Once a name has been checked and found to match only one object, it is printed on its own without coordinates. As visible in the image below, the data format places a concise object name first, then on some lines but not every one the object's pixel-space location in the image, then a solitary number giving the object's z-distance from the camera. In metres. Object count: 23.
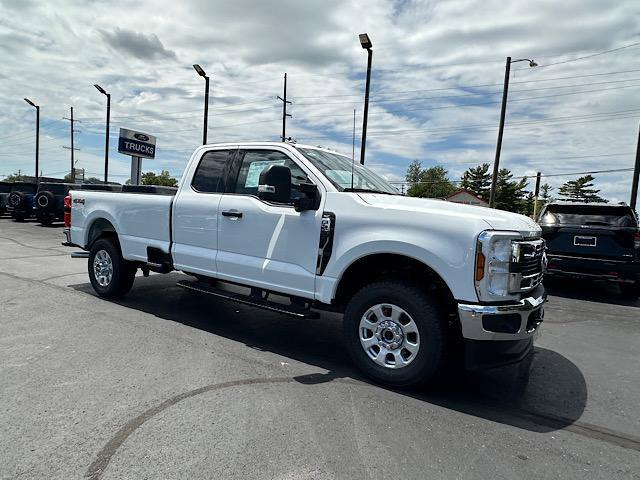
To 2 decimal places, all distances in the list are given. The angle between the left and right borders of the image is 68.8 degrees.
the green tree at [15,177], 113.94
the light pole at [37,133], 43.04
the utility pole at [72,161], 51.38
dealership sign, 18.31
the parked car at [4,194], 21.66
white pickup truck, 3.51
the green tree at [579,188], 79.00
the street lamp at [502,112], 21.66
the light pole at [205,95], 23.59
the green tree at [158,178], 84.70
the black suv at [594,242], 7.87
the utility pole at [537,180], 47.42
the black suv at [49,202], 18.73
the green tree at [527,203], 73.97
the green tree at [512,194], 79.06
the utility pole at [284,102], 23.07
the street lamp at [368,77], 17.28
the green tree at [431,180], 98.38
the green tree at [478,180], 84.50
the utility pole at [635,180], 19.19
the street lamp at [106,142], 35.51
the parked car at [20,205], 20.06
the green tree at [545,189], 83.95
